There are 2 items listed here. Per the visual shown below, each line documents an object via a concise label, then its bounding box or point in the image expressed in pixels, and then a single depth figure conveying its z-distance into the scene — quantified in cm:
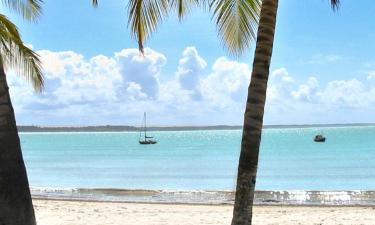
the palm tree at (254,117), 736
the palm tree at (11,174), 771
